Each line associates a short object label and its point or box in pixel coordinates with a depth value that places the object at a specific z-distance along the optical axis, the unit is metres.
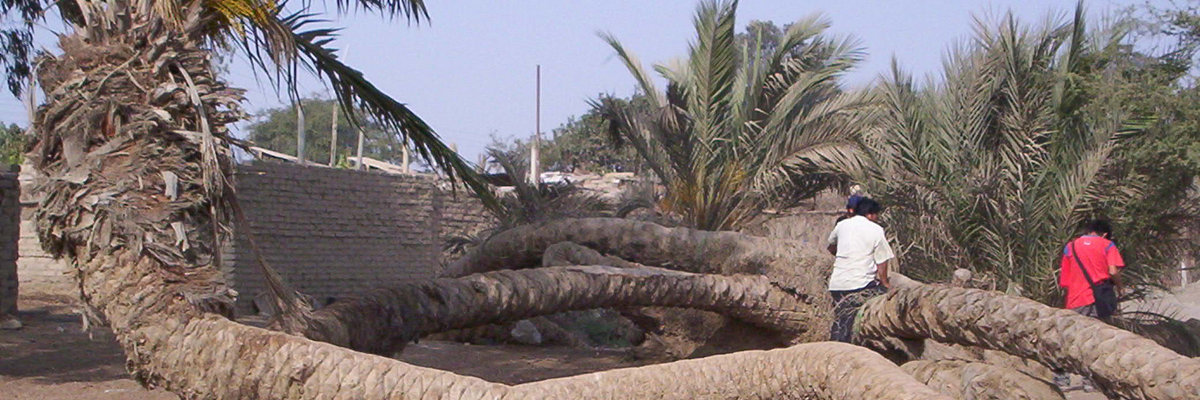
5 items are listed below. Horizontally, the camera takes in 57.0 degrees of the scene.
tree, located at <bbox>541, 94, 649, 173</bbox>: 33.75
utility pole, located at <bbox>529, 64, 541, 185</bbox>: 18.00
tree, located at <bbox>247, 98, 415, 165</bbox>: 39.16
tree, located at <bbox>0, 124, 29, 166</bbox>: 19.41
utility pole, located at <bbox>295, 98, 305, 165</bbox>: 15.67
